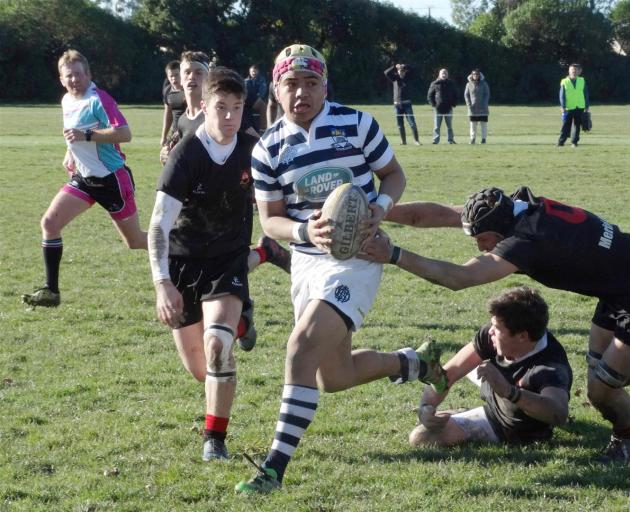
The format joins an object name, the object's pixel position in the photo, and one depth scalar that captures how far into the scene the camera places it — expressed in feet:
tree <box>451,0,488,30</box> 385.09
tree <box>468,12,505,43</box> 220.64
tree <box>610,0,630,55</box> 231.30
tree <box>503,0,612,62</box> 213.46
